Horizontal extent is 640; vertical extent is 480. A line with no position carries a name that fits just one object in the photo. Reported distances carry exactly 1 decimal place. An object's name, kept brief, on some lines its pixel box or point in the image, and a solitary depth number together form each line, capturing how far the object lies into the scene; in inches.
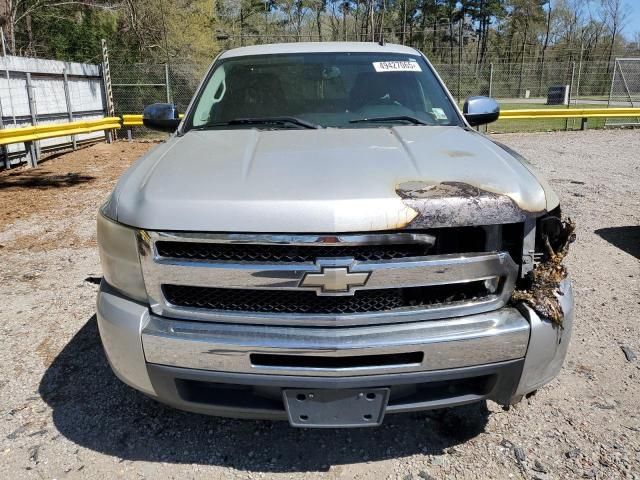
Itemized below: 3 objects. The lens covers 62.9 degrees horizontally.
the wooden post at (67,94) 495.2
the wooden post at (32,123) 421.7
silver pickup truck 76.4
